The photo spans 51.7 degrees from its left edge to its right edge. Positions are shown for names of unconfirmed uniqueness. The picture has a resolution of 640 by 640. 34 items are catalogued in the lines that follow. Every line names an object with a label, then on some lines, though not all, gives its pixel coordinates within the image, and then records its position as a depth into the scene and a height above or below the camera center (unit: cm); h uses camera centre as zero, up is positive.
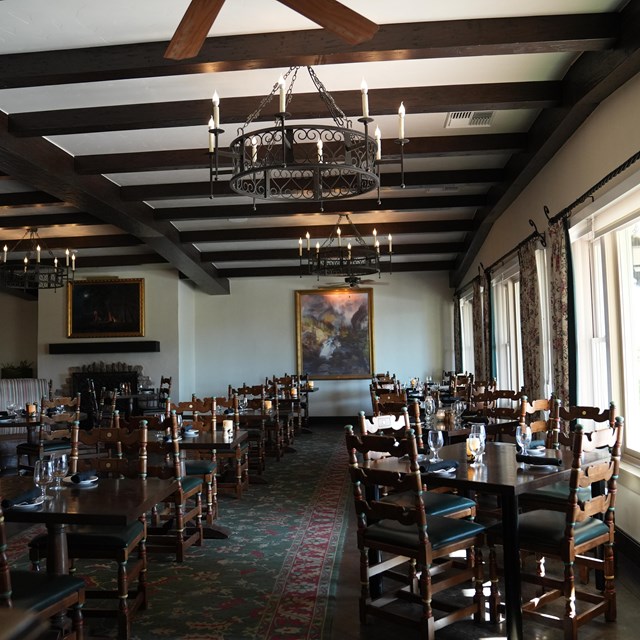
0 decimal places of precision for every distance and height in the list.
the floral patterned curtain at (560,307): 598 +43
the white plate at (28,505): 311 -67
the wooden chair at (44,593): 252 -94
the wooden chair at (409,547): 316 -95
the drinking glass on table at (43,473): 330 -55
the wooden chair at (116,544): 345 -96
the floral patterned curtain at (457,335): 1304 +41
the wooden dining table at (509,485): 315 -64
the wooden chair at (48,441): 679 -91
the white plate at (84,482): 363 -66
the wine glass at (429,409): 578 -46
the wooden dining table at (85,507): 303 -68
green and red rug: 354 -141
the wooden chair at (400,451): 336 -49
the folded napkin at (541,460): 357 -58
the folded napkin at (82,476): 364 -62
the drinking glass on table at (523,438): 388 -49
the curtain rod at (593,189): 444 +129
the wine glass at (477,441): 377 -49
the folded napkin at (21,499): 323 -66
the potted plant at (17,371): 1440 -13
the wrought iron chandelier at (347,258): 922 +144
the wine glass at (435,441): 386 -50
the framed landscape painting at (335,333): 1387 +54
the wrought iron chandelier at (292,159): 365 +121
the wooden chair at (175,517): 440 -118
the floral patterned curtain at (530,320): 713 +38
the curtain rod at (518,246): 703 +129
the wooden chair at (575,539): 319 -93
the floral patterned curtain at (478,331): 1043 +40
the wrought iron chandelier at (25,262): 984 +195
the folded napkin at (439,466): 349 -59
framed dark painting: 1351 +114
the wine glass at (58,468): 340 -54
